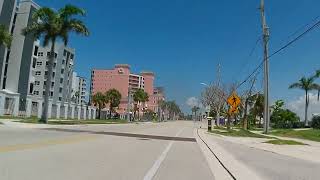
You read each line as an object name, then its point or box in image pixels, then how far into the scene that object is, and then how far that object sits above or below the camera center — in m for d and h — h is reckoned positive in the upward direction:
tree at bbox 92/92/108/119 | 74.02 +3.48
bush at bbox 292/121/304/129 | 44.39 -0.70
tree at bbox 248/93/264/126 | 42.36 +2.84
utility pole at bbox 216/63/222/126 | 46.91 +1.94
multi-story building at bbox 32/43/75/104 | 60.40 +9.64
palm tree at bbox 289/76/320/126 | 50.13 +7.95
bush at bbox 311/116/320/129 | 37.61 +0.03
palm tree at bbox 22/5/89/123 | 28.56 +10.28
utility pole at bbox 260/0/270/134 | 22.58 +4.94
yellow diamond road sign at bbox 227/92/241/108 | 23.36 +1.69
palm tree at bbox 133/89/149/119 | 84.15 +6.06
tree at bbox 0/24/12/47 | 27.87 +8.38
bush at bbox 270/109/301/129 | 64.56 +1.40
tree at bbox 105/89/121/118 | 73.84 +4.80
